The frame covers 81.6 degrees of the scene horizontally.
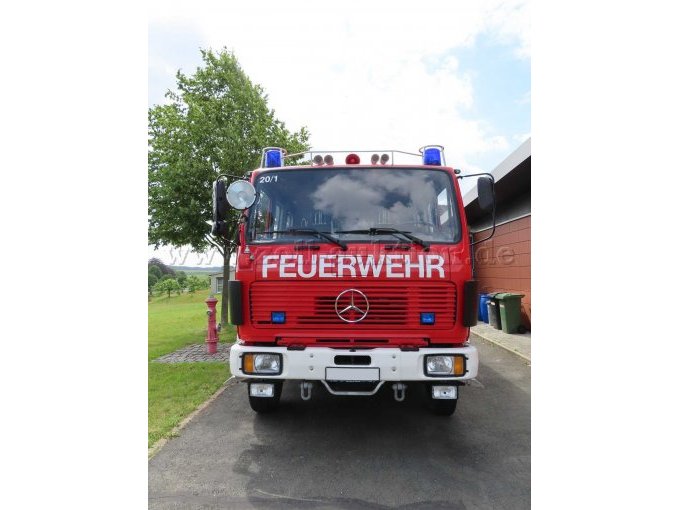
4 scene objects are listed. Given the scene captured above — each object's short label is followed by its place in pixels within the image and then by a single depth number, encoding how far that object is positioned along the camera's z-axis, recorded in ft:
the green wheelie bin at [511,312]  31.37
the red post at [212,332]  25.36
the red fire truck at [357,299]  10.77
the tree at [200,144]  32.22
